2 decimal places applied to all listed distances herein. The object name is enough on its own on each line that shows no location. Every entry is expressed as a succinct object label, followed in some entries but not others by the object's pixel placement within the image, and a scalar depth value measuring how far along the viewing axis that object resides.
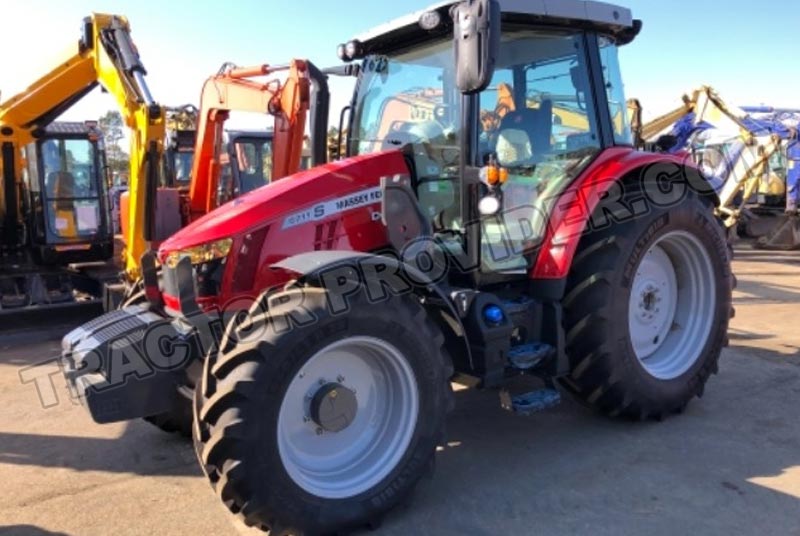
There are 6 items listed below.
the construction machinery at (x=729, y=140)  11.39
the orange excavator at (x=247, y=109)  4.41
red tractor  3.05
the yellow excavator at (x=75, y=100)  6.39
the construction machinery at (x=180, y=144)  11.48
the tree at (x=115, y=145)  32.98
